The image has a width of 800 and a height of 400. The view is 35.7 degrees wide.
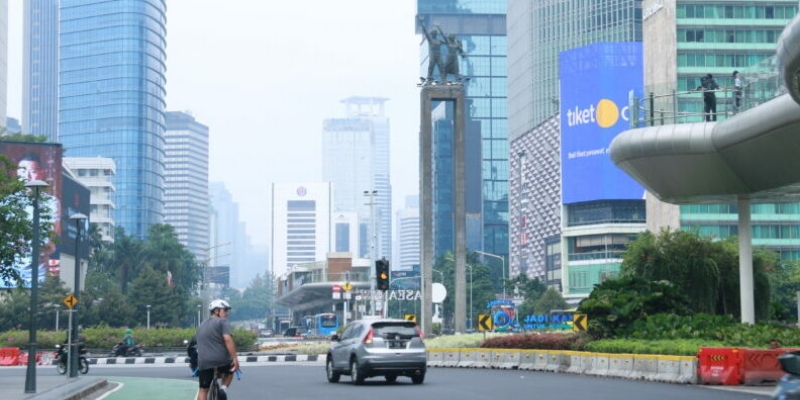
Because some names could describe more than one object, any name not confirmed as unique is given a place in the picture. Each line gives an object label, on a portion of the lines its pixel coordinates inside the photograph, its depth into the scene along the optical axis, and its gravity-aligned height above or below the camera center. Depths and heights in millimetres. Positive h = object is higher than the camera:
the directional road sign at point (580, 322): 40531 -806
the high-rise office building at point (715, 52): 113750 +22645
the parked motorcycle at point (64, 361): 40581 -2121
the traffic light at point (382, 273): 39875 +776
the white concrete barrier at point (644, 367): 31797 -1804
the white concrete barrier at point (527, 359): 40031 -2011
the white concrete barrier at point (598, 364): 34906 -1910
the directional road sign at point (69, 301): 42841 -146
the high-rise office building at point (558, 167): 139250 +18799
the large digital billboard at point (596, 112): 133875 +20163
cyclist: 16328 -618
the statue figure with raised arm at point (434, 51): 60125 +11951
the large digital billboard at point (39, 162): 94188 +10332
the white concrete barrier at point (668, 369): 30688 -1783
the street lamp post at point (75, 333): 35219 -1099
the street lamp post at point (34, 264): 28125 +744
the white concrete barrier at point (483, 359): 43188 -2168
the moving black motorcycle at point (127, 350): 56719 -2453
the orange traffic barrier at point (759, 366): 29000 -1607
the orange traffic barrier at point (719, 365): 29016 -1605
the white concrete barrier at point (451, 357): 45625 -2226
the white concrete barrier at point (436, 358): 46531 -2273
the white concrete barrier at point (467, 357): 44344 -2173
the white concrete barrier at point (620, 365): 33438 -1846
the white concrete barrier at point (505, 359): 41281 -2073
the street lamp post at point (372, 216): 85050 +5734
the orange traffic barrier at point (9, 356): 56719 -2713
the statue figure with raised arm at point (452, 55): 59906 +11684
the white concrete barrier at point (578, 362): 36375 -1913
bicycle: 16500 -1233
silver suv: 29906 -1299
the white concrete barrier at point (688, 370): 30047 -1764
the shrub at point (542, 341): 39897 -1478
